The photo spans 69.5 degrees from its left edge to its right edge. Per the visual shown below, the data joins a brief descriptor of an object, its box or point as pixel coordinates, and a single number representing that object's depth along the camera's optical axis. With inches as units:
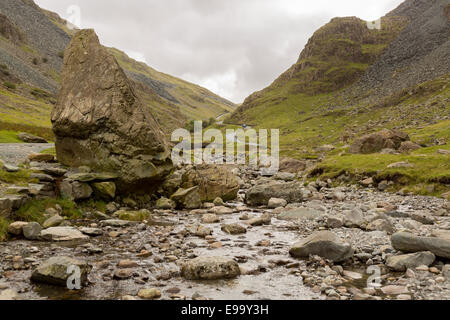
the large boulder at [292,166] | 1916.8
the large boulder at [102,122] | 908.6
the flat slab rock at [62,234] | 589.6
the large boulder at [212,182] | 1131.9
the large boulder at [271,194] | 1130.7
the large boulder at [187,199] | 1021.8
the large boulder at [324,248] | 500.1
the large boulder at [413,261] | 449.7
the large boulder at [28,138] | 1518.8
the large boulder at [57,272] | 397.7
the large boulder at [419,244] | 458.3
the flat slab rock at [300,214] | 850.8
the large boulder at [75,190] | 795.4
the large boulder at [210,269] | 448.1
